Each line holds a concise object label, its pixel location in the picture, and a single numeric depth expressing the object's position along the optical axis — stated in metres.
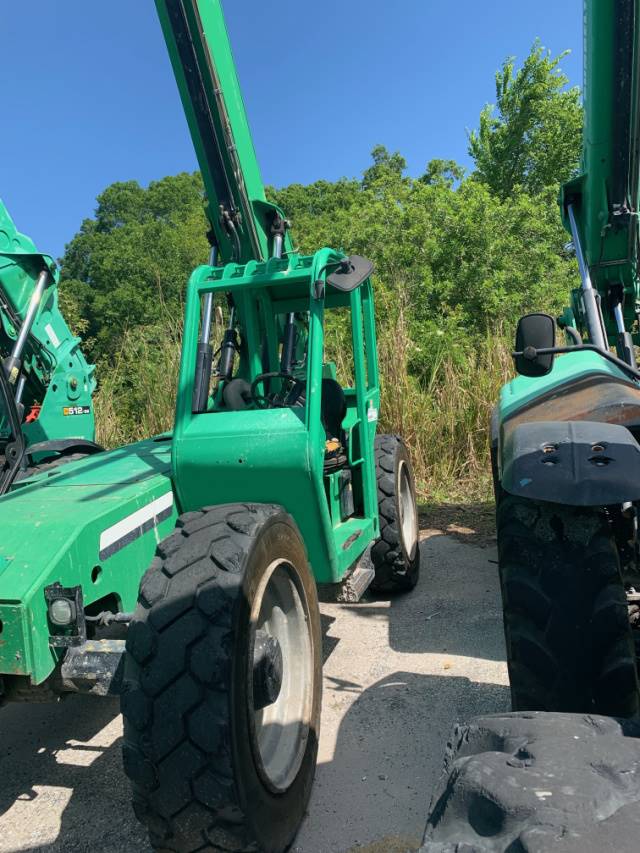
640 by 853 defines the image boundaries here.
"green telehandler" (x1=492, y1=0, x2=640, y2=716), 2.03
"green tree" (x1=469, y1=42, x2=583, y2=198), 22.45
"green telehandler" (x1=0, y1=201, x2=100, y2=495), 5.83
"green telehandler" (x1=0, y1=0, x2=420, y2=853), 2.20
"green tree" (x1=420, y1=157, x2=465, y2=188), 39.59
